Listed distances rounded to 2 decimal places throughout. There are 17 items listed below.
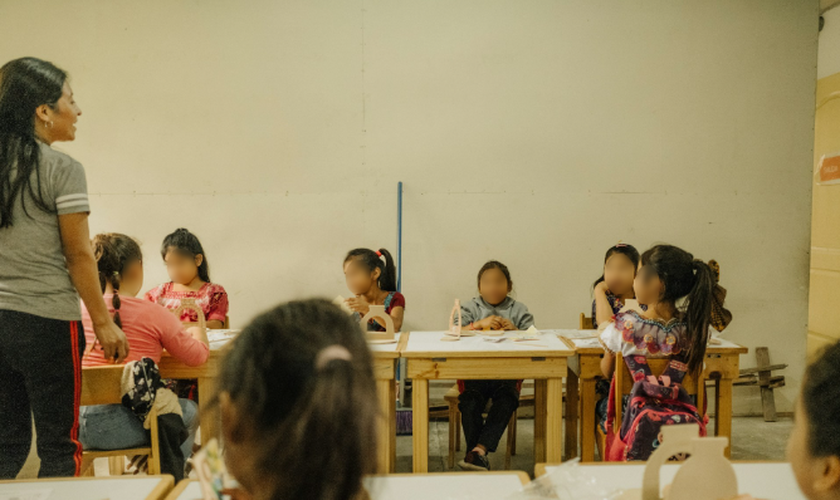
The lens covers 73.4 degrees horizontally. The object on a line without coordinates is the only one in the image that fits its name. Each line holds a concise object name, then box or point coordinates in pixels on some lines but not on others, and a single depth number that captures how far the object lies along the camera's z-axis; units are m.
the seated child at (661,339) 2.05
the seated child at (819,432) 0.83
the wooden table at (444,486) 1.12
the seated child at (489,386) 2.81
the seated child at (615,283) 3.12
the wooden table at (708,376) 2.58
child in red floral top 3.27
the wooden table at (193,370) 2.48
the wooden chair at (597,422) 2.61
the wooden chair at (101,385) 1.78
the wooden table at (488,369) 2.49
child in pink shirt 2.00
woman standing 1.59
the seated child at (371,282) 3.20
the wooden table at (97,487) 1.13
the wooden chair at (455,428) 2.90
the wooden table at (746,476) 1.14
